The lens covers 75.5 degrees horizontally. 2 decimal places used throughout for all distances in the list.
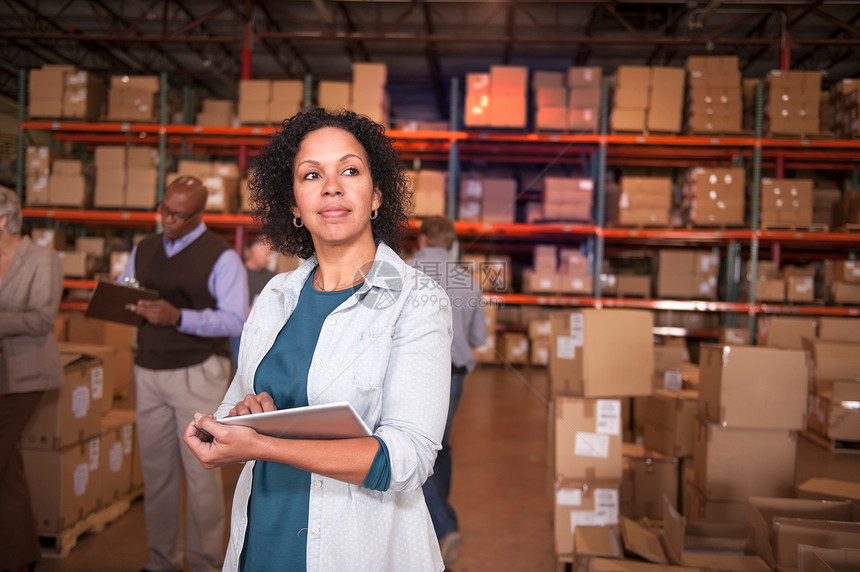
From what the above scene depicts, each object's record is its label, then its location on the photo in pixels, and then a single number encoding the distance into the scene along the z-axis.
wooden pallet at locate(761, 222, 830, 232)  5.61
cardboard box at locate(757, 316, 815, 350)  5.38
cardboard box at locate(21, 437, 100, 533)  2.34
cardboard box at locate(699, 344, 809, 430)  2.25
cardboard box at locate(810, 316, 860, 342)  4.85
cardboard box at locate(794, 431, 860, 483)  2.47
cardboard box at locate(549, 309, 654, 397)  2.40
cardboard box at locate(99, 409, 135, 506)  2.66
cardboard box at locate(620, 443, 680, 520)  2.85
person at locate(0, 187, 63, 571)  1.97
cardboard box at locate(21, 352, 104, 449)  2.36
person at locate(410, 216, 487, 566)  2.52
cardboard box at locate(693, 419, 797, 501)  2.29
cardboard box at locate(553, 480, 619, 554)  2.37
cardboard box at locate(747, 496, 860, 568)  1.59
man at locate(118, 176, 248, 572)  2.03
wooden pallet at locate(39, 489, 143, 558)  2.34
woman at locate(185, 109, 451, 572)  0.84
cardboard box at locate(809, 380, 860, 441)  3.44
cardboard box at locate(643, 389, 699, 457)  2.86
